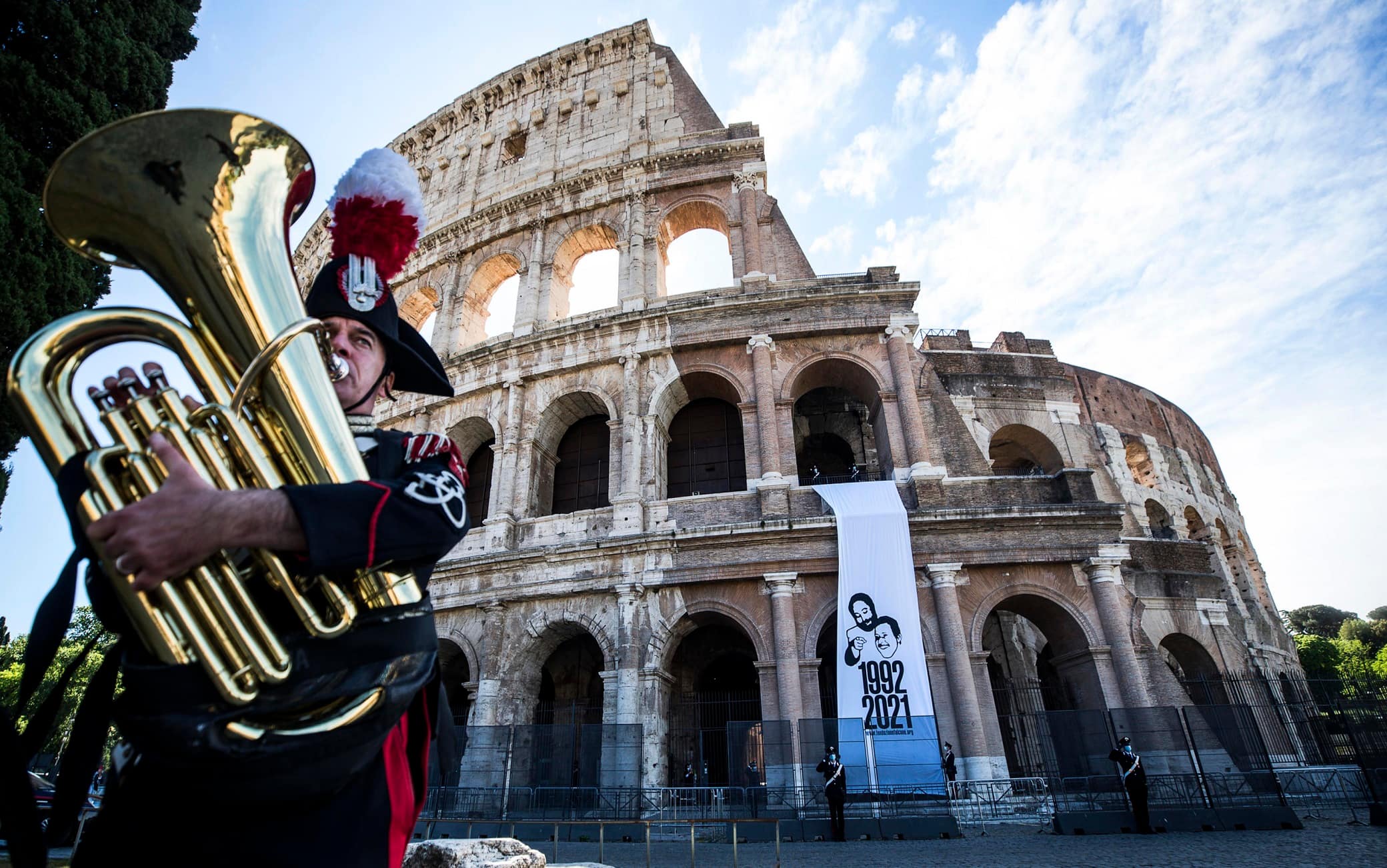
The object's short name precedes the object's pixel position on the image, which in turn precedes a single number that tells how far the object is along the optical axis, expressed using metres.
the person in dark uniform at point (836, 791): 8.19
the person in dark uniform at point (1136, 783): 7.96
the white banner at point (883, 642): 8.92
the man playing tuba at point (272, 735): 1.11
